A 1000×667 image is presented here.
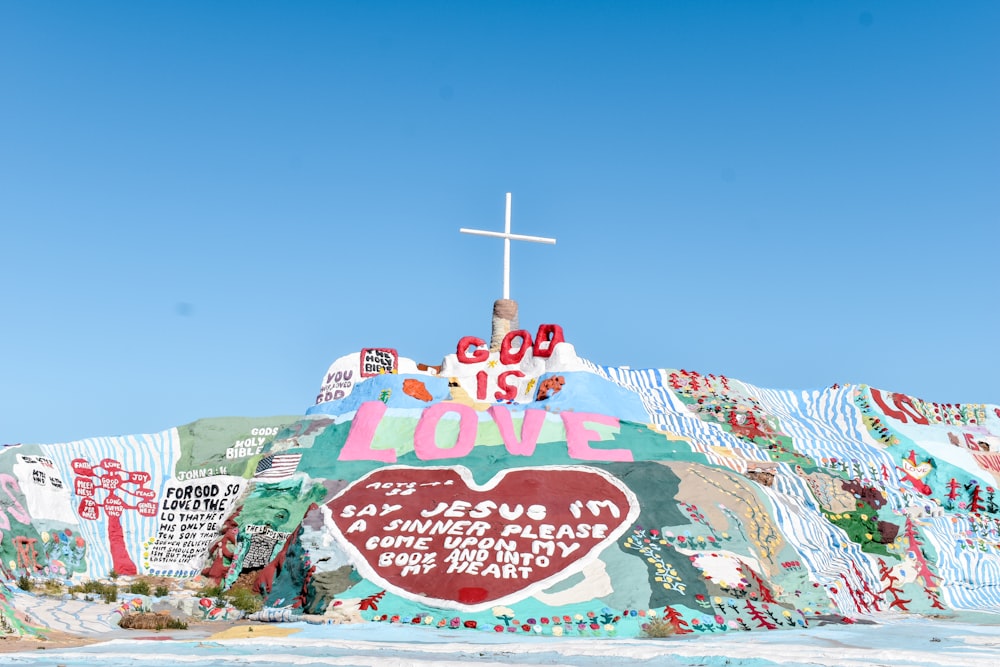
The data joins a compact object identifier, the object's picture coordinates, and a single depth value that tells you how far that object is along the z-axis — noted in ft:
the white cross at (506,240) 125.59
